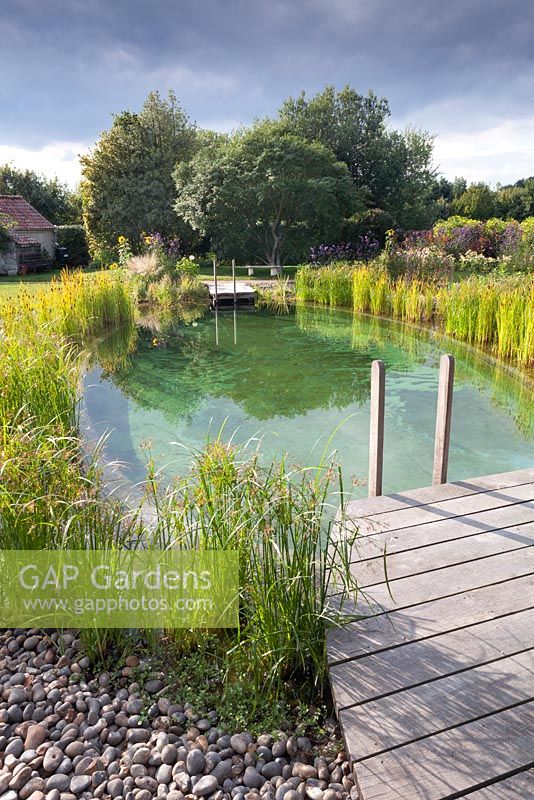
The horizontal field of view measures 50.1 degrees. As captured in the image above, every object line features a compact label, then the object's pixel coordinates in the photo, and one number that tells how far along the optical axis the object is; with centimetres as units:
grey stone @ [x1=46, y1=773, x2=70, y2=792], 158
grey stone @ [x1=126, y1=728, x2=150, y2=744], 175
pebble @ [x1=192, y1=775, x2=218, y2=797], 155
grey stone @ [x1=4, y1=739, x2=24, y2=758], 170
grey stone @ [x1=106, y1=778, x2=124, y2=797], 156
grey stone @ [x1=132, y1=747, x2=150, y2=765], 166
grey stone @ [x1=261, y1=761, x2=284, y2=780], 162
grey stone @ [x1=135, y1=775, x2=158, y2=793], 158
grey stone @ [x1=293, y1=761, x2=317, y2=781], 161
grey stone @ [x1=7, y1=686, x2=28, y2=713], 188
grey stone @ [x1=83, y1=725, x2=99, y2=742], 176
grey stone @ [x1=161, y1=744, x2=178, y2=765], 166
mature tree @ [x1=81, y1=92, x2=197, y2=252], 2102
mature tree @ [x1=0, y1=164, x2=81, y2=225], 2759
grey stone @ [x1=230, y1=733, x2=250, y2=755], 170
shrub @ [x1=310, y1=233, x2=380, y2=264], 1591
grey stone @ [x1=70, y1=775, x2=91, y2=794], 157
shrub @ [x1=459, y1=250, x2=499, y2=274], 1380
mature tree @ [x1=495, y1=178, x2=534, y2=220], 2852
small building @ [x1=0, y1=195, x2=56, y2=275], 1866
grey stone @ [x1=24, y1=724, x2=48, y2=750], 172
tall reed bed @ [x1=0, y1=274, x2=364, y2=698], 193
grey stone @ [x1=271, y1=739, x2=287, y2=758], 168
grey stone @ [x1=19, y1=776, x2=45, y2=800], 156
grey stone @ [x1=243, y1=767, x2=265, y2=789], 159
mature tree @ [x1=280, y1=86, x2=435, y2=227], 1969
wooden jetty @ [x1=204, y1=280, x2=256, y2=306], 1270
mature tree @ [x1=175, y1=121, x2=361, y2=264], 1599
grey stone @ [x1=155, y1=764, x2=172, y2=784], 161
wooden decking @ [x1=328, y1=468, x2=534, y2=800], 149
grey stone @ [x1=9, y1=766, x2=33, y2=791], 158
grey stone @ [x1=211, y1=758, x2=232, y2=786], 160
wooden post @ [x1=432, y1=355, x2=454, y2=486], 320
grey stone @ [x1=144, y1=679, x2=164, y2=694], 195
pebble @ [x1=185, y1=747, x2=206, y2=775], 163
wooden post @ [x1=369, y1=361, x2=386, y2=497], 314
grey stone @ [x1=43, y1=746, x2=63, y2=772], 165
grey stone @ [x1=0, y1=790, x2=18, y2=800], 153
